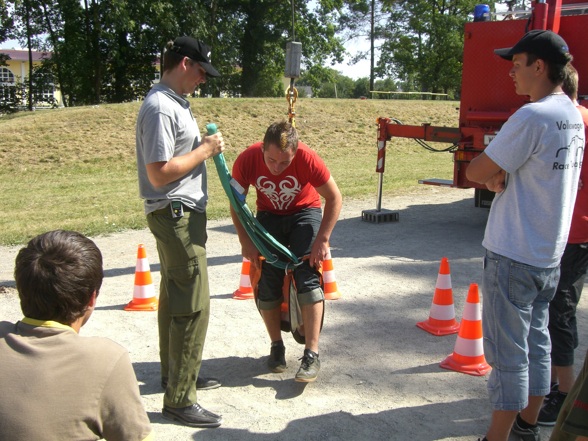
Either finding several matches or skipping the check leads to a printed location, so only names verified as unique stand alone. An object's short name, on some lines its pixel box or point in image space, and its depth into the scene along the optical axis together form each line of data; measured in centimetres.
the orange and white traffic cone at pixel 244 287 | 584
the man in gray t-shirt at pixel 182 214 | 339
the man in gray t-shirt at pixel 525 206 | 284
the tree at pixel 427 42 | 4528
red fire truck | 757
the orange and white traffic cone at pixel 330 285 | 580
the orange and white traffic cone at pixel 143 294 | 552
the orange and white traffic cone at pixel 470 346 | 426
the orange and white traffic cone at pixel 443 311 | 495
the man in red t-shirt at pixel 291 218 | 400
